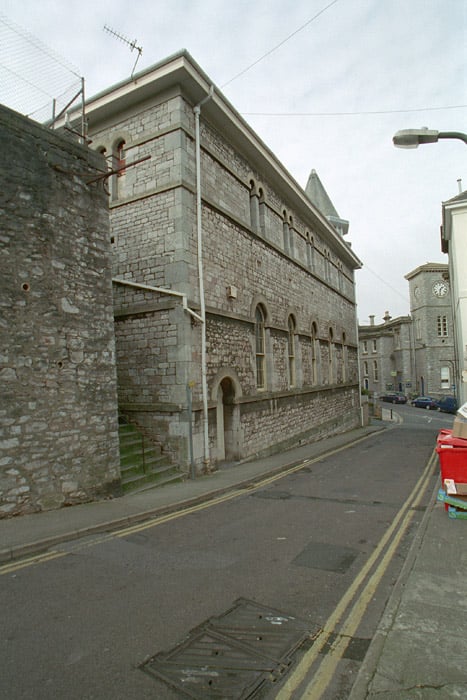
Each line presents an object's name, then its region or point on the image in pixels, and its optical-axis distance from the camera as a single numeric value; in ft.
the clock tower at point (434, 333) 178.40
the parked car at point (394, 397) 180.14
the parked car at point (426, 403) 153.69
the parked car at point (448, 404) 141.08
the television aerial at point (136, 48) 41.47
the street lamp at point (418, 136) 21.98
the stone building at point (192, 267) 37.47
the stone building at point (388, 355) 196.34
